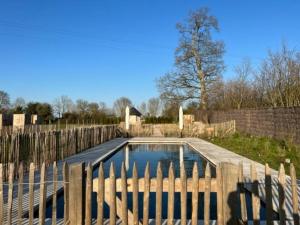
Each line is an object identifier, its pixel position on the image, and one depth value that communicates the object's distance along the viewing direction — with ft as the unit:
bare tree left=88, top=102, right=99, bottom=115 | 97.06
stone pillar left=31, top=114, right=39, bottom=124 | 67.73
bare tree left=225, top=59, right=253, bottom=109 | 63.11
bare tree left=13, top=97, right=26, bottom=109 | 104.76
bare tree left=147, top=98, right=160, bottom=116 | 117.31
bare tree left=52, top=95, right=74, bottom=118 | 110.46
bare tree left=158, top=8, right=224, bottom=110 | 65.56
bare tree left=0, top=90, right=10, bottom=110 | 105.61
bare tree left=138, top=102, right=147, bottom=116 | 122.43
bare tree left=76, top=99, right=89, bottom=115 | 103.69
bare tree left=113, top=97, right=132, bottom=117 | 122.58
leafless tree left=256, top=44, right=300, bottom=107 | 37.76
